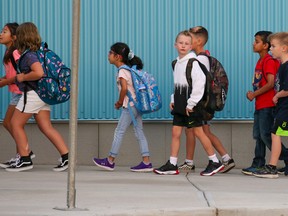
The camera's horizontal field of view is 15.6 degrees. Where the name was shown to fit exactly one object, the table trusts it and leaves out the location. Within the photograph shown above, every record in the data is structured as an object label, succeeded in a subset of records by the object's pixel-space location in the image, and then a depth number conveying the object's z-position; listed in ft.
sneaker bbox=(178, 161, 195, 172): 42.98
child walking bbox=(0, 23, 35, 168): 42.52
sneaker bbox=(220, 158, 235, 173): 42.80
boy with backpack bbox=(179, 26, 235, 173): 42.68
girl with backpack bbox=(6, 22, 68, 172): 41.14
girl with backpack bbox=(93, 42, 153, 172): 42.73
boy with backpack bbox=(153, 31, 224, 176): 40.55
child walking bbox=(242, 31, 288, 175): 41.68
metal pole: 29.27
